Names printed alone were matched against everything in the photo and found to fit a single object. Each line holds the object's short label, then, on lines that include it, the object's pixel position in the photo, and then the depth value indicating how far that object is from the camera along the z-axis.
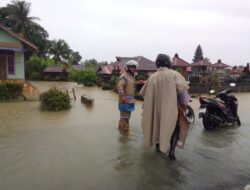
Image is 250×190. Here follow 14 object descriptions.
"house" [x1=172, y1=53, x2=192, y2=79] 17.88
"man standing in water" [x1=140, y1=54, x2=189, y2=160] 2.76
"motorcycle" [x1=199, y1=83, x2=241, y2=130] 4.65
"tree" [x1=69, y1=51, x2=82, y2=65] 37.99
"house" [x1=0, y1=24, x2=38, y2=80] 10.51
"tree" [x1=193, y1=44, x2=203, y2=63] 41.92
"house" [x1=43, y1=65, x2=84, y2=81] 28.98
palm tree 26.63
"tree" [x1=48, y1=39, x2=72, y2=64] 35.30
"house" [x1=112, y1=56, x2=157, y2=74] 17.80
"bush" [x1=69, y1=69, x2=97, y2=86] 19.02
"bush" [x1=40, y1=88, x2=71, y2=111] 6.43
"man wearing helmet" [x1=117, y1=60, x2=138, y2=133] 3.97
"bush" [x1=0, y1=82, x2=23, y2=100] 7.91
